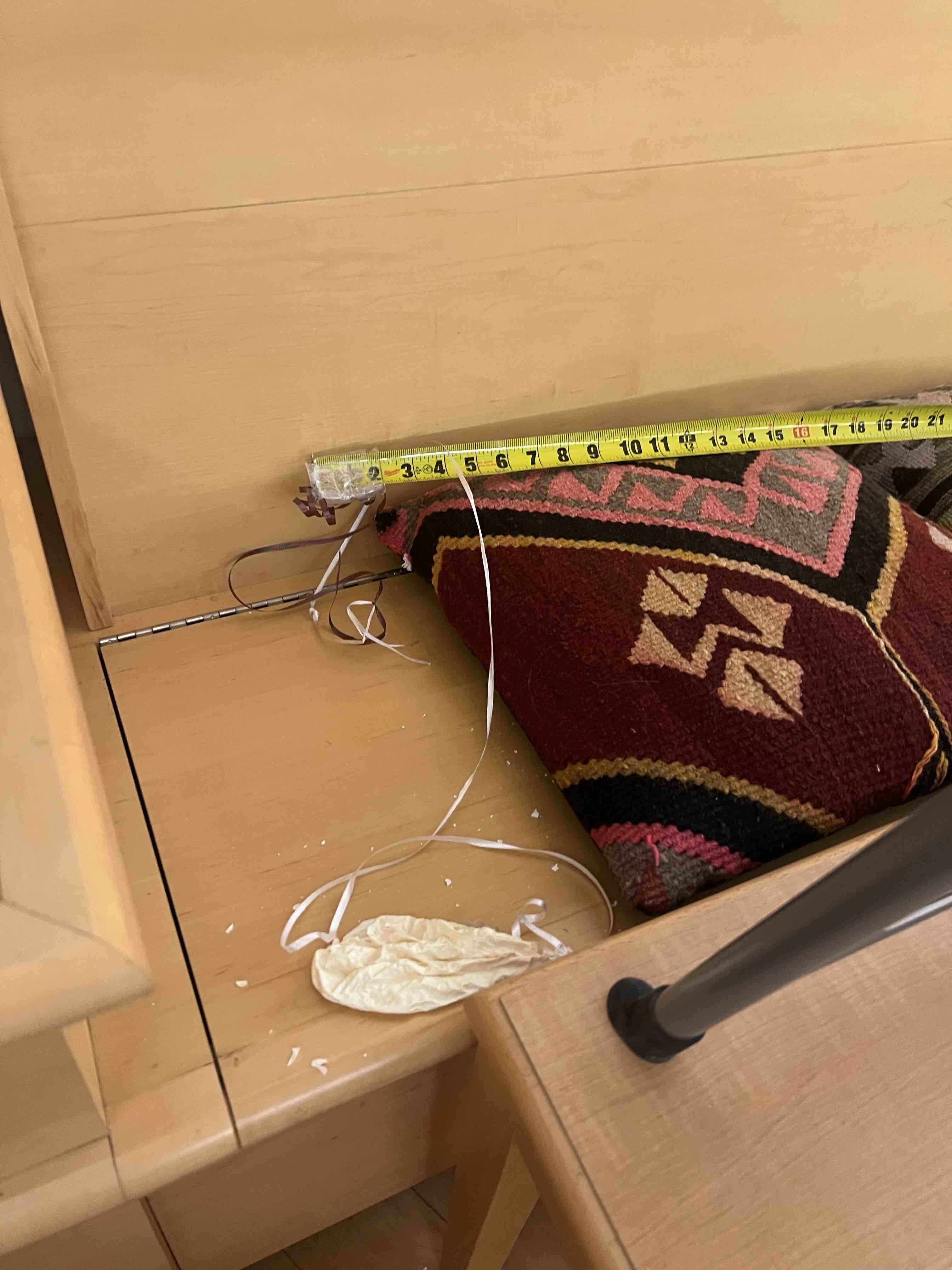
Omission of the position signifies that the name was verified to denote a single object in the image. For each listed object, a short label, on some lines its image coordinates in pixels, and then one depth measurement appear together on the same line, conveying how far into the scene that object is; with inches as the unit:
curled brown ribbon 32.4
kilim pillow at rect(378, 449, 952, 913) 24.6
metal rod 11.1
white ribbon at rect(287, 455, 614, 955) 23.7
